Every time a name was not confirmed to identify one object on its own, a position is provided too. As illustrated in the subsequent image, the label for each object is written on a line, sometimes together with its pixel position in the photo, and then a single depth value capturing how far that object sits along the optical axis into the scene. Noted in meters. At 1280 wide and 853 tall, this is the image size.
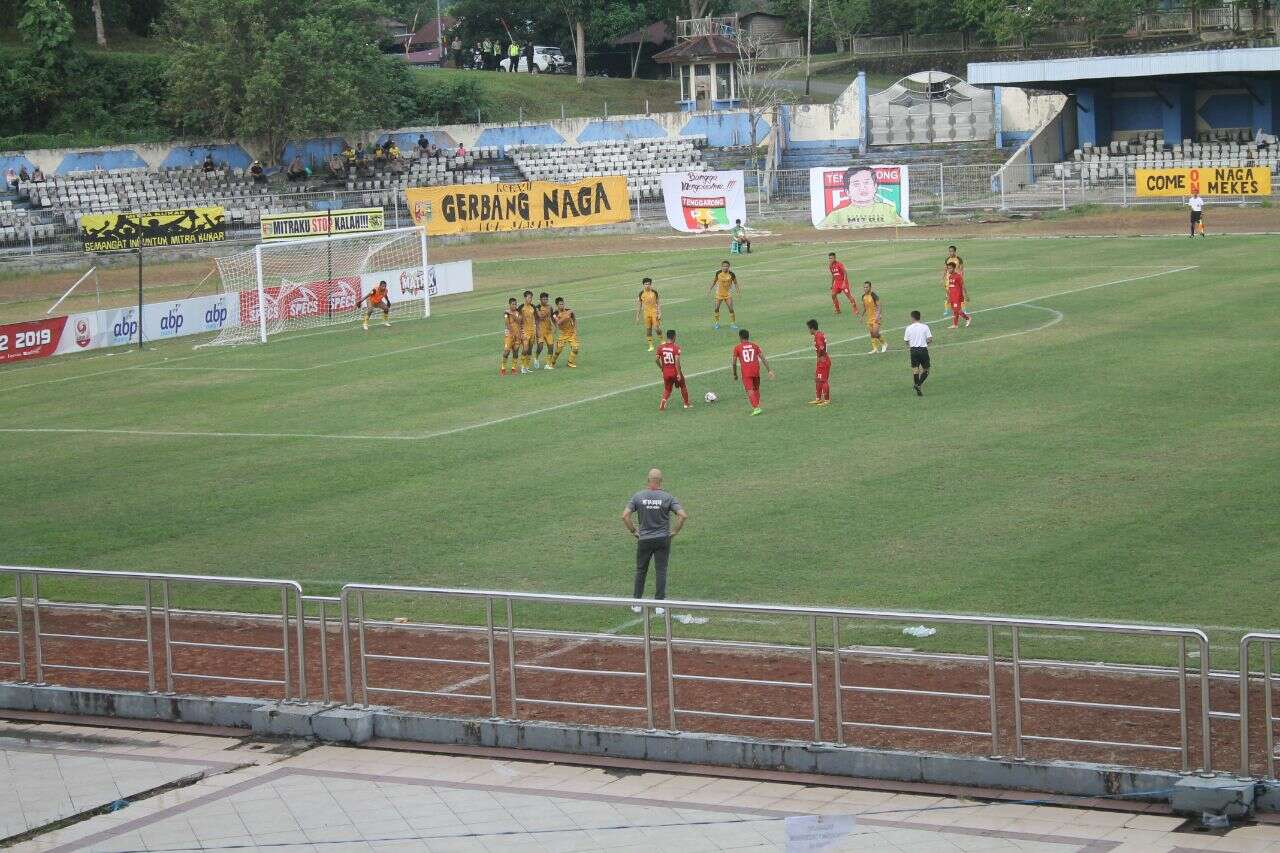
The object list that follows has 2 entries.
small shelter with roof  93.62
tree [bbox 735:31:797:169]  87.38
